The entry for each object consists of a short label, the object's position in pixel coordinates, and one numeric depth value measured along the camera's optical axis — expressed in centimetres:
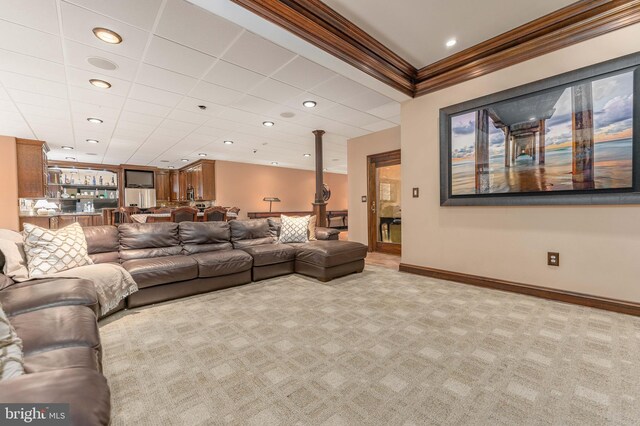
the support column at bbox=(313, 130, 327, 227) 549
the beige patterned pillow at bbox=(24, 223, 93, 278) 240
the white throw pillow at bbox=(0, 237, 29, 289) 218
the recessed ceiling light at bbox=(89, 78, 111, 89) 342
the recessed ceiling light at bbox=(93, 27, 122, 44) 250
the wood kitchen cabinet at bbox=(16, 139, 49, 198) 601
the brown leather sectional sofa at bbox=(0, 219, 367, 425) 83
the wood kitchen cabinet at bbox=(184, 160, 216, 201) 879
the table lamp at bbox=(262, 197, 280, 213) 968
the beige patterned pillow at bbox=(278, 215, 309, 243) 445
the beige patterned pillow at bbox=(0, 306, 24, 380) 93
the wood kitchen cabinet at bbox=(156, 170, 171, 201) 1061
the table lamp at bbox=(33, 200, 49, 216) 611
